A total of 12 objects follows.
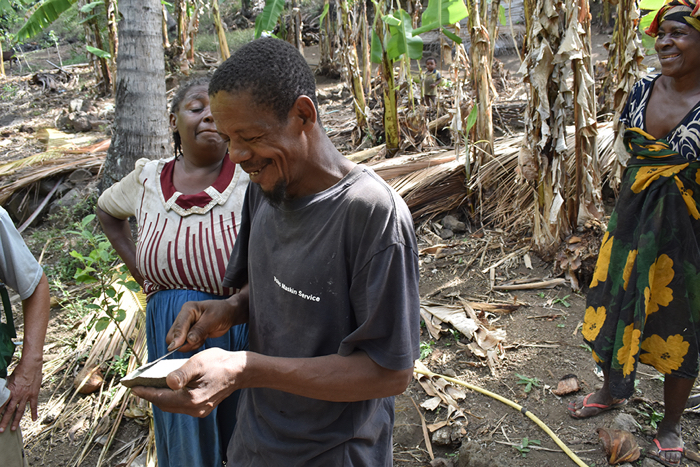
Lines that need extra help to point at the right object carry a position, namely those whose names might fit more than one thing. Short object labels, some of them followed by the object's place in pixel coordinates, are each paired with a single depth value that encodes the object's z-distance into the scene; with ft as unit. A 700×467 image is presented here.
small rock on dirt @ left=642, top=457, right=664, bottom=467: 7.68
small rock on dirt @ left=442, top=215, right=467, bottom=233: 15.61
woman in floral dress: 7.30
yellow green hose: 7.97
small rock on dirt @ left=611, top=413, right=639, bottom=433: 8.30
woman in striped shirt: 6.44
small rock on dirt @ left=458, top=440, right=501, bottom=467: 7.56
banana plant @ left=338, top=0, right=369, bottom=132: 19.72
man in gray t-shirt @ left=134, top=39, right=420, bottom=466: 3.67
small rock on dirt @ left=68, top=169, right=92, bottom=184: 20.16
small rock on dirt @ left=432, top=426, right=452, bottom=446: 8.58
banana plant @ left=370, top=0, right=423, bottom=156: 14.94
